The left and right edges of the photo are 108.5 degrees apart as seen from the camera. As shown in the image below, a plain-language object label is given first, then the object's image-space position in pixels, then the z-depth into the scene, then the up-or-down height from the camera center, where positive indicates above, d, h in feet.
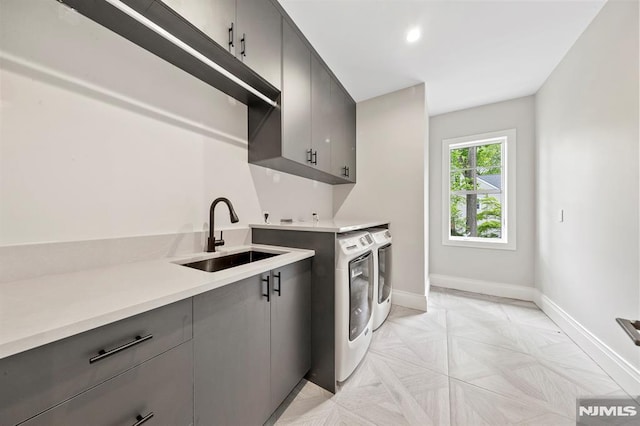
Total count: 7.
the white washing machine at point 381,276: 7.06 -2.13
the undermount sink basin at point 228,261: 4.71 -1.08
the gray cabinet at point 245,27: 3.81 +3.52
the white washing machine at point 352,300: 4.87 -2.07
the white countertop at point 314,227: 4.93 -0.35
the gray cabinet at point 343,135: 8.36 +3.08
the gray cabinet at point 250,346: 3.00 -2.10
